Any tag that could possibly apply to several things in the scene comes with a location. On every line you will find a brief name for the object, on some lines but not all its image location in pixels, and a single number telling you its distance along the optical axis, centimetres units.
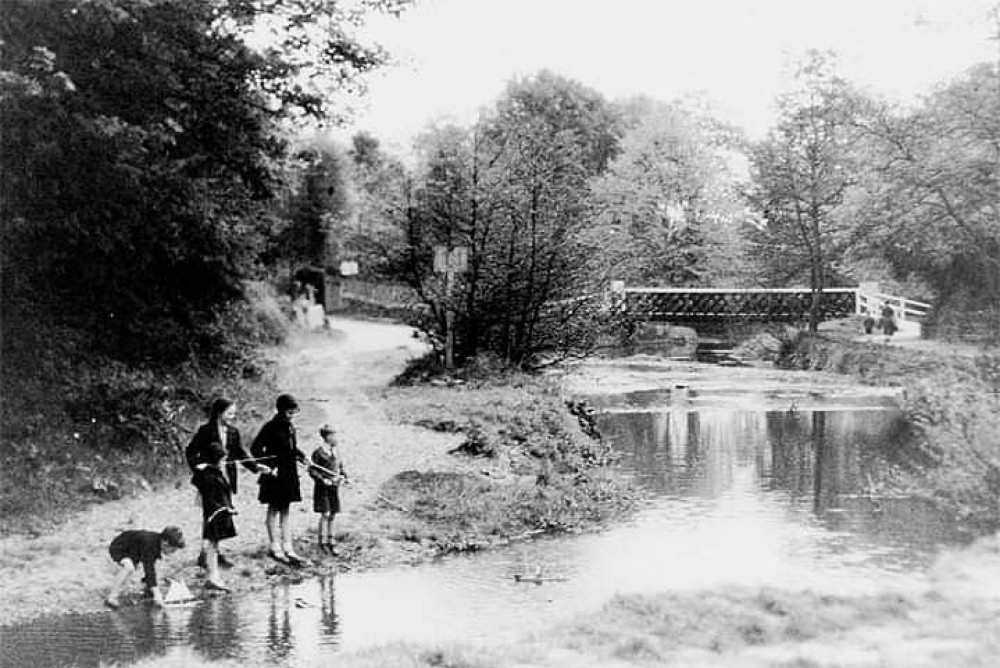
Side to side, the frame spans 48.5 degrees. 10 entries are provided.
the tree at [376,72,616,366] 2319
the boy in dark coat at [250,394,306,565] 1096
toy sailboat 961
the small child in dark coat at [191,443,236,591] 1014
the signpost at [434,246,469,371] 2270
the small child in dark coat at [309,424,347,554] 1161
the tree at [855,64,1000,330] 1519
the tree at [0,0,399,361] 1240
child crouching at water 949
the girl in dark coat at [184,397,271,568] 1017
